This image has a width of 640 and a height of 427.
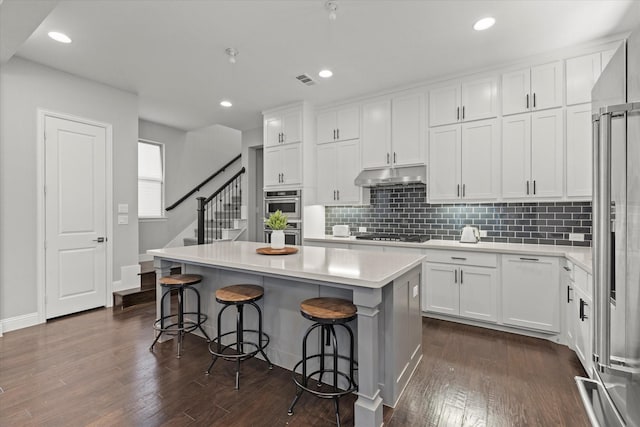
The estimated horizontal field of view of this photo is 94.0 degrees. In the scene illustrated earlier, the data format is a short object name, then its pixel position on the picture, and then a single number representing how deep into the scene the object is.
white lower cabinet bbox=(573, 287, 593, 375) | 2.28
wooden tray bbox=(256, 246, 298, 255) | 2.69
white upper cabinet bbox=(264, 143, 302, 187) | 4.77
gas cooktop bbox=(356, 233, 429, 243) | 3.91
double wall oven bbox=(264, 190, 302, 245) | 4.70
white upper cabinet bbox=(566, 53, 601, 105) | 3.01
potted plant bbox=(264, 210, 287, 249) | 2.66
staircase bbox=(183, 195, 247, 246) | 5.98
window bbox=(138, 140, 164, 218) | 6.11
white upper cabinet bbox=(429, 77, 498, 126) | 3.53
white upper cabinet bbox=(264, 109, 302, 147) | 4.75
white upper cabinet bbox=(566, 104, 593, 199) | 3.06
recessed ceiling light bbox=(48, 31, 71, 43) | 2.94
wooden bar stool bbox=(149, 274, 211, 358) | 2.79
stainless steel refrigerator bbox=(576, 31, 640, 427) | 0.92
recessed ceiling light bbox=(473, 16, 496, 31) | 2.67
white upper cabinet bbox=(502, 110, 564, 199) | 3.19
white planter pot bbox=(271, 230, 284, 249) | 2.75
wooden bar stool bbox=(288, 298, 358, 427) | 1.87
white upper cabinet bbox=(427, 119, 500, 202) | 3.53
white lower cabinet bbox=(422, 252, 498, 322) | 3.29
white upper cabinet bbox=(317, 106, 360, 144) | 4.50
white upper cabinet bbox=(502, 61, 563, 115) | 3.18
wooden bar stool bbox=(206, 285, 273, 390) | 2.27
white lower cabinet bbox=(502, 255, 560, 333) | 2.98
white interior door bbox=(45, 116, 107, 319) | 3.64
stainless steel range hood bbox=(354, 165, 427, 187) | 3.93
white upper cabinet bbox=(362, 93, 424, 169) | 4.00
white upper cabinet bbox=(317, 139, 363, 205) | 4.52
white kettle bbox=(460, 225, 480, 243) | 3.68
